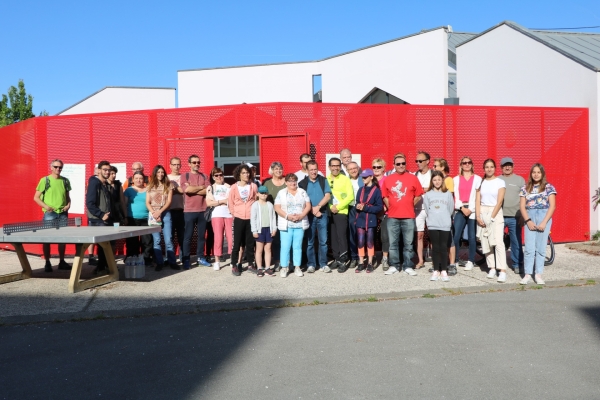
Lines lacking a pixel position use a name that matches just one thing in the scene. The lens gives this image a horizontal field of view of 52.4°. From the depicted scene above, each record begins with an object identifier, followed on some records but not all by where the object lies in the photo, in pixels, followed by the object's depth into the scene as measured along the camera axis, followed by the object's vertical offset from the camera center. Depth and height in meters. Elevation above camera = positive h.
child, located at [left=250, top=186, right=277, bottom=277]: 9.23 -0.70
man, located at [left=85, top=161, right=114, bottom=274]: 9.34 -0.31
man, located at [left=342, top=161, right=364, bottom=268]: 9.67 -0.52
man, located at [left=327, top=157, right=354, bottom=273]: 9.50 -0.42
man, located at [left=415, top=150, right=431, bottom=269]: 9.59 -0.41
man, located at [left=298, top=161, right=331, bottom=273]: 9.47 -0.52
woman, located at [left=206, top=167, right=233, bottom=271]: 9.85 -0.53
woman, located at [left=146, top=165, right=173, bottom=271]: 9.78 -0.29
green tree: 41.28 +5.25
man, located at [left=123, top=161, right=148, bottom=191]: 10.26 +0.19
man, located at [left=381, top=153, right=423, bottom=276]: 9.09 -0.46
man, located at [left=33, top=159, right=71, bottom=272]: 9.92 -0.24
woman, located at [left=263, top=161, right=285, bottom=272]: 9.66 -0.05
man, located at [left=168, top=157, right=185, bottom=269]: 10.01 -0.43
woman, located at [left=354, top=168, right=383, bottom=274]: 9.26 -0.54
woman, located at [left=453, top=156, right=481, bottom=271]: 9.30 -0.42
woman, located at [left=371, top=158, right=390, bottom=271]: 9.50 -0.63
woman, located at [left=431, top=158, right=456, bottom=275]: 9.23 -0.03
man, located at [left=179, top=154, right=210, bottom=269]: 10.05 -0.42
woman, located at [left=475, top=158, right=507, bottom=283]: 8.66 -0.60
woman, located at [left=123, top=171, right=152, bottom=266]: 9.95 -0.49
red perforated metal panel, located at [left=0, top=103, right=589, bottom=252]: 11.20 +0.81
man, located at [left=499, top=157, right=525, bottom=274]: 8.96 -0.50
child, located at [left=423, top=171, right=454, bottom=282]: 8.66 -0.62
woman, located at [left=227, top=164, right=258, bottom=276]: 9.40 -0.54
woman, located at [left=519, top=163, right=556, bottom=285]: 8.34 -0.55
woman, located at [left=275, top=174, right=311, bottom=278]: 9.21 -0.64
